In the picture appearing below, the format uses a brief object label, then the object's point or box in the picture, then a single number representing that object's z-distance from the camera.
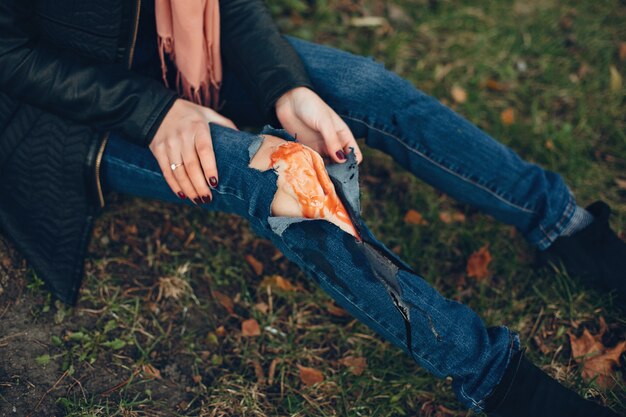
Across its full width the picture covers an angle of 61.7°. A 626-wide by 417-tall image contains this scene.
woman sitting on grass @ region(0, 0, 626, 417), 1.69
